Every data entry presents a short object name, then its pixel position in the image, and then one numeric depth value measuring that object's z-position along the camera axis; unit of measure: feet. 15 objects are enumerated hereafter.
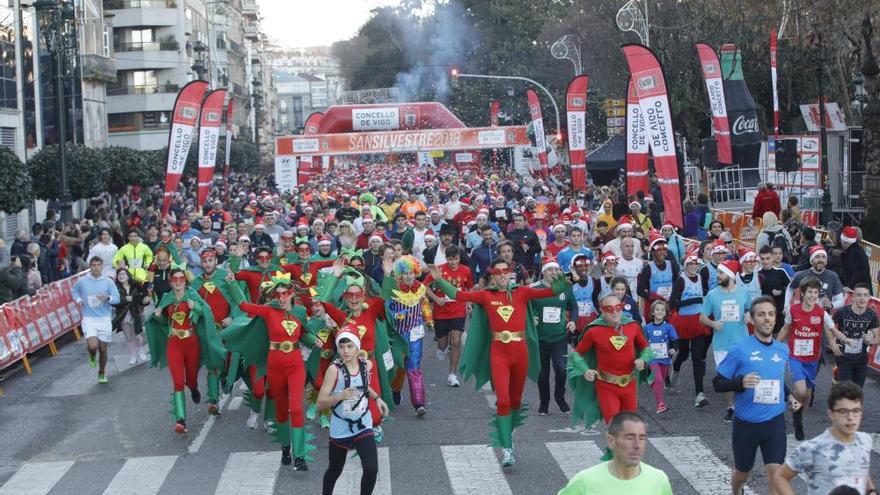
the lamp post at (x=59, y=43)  83.15
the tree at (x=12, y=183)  83.05
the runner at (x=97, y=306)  50.21
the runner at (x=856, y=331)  37.19
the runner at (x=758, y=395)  27.09
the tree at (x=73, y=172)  110.52
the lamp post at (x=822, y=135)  88.02
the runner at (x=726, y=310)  39.40
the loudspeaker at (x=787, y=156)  84.38
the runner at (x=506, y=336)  34.76
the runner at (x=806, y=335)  36.68
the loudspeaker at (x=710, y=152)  93.09
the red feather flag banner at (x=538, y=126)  133.52
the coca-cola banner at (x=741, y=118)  100.07
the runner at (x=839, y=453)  20.29
